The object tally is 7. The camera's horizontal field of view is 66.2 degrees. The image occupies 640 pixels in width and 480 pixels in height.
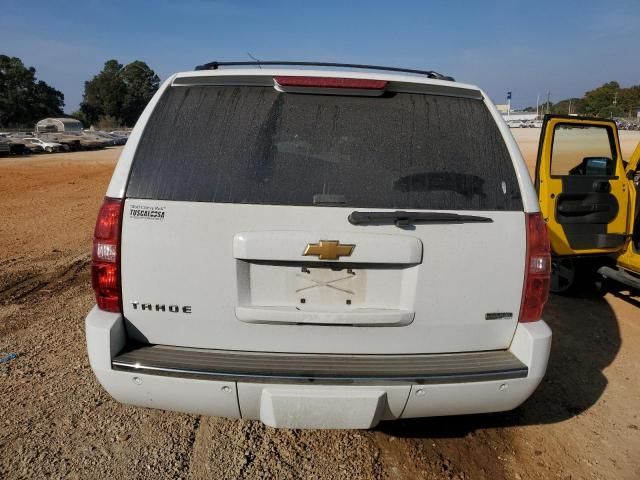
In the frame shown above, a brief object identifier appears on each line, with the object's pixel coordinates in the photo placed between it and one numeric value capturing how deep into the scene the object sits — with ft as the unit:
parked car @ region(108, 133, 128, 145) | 189.42
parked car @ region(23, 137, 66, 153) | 140.39
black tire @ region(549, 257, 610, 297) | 18.48
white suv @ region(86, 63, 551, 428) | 7.18
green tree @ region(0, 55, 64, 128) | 298.56
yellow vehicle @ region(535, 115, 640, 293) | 17.02
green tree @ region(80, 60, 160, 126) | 354.74
